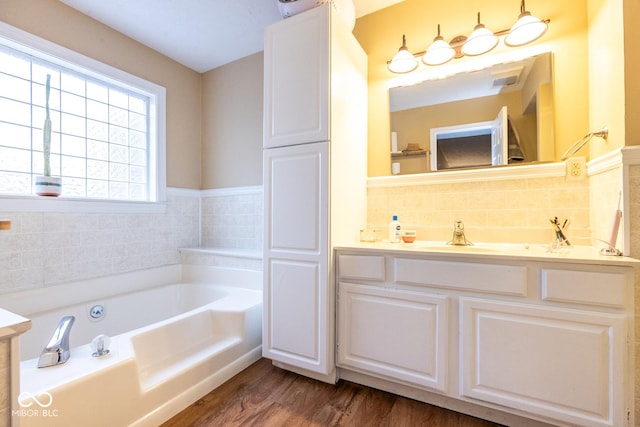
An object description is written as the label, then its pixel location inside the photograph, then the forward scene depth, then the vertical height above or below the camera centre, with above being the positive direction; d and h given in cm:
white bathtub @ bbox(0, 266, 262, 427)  106 -71
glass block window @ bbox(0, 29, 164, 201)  186 +67
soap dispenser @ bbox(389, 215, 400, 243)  180 -11
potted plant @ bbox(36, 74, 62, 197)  185 +26
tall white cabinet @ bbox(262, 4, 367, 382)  157 +21
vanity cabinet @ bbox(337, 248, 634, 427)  109 -53
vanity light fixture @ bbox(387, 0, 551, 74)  158 +107
